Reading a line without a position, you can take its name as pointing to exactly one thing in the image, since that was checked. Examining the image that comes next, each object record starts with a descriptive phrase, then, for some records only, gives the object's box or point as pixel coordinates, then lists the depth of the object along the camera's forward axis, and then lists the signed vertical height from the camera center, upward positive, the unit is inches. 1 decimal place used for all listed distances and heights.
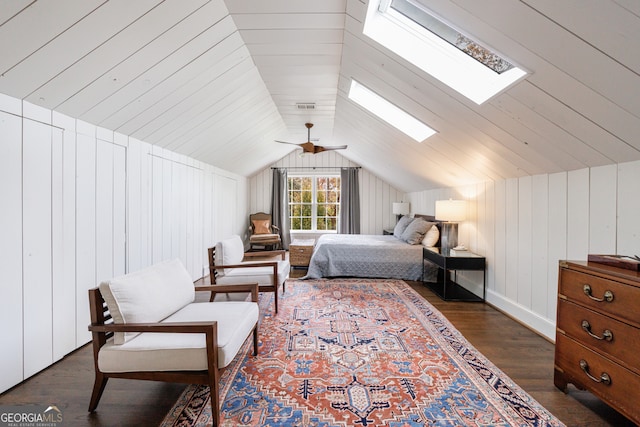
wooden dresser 54.9 -25.2
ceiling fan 179.8 +39.5
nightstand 138.3 -25.3
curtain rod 290.4 +45.1
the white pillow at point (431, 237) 180.4 -15.2
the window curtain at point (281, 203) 291.9 +9.3
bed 177.5 -29.6
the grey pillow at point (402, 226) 223.0 -10.3
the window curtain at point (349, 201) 287.4 +11.2
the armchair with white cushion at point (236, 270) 124.0 -25.7
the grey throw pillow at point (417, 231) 191.0 -12.5
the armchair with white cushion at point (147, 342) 61.2 -28.2
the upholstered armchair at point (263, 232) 265.6 -19.2
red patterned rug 62.6 -43.1
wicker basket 204.1 -28.9
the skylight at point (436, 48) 78.5 +46.8
